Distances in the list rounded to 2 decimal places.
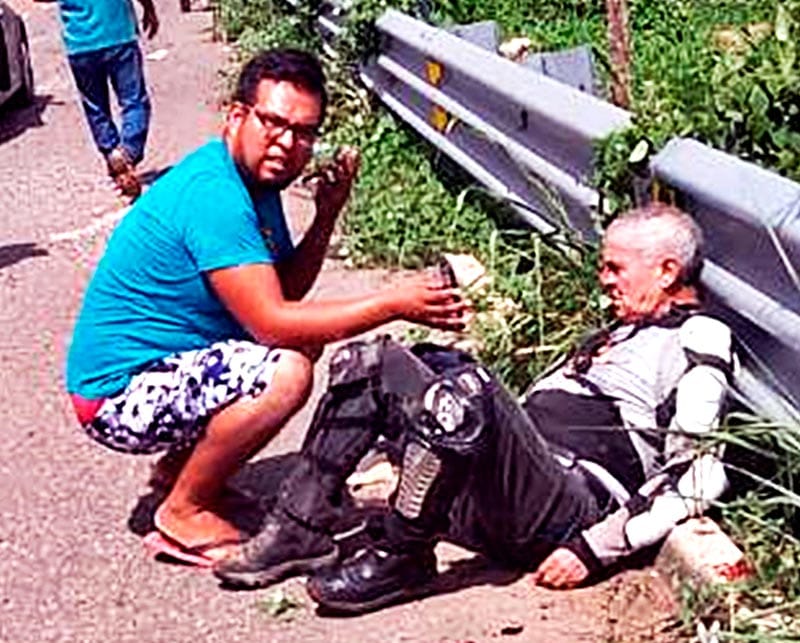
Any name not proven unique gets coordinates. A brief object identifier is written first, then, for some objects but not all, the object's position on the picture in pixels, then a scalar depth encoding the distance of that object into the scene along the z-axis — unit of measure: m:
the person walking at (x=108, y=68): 11.37
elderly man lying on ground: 4.83
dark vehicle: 15.15
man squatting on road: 5.38
